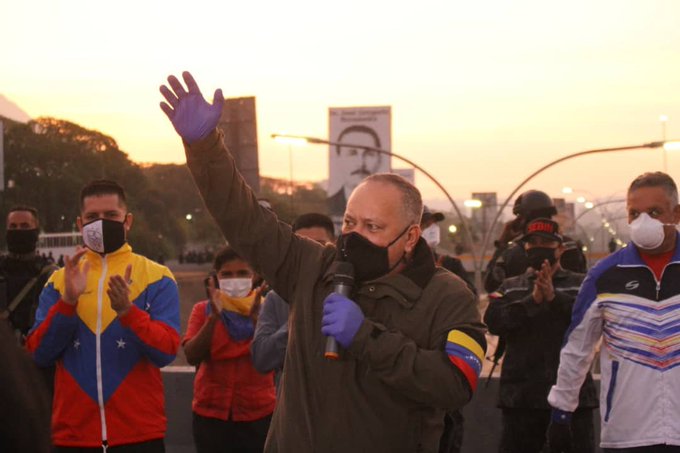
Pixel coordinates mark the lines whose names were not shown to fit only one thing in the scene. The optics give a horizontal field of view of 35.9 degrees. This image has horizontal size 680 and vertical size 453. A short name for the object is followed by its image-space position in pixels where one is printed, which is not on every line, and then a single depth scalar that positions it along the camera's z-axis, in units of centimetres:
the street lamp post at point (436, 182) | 2405
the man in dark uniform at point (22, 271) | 705
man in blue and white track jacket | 515
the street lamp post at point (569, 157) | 2719
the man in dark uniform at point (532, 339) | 650
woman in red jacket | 650
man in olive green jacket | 362
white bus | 4495
